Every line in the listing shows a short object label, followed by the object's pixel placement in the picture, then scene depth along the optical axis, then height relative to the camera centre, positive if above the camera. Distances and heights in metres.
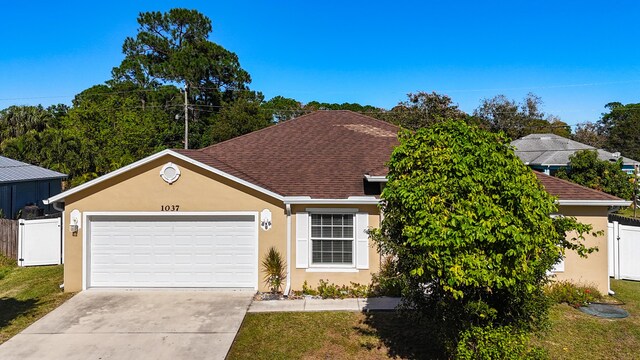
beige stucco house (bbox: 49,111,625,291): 11.07 -1.08
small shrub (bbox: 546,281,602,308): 10.00 -2.64
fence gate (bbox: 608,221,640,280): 11.92 -1.86
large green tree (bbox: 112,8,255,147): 45.47 +14.24
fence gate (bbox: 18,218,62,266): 13.57 -1.90
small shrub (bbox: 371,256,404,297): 10.54 -2.66
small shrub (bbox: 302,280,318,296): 10.95 -2.79
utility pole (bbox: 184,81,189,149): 31.75 +4.91
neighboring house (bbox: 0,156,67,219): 19.78 +0.10
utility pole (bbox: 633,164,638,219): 23.34 +0.14
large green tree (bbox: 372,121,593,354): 5.50 -0.57
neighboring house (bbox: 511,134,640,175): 29.16 +2.96
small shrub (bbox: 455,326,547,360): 5.67 -2.23
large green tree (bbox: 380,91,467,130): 33.56 +6.76
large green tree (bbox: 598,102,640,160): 50.56 +6.76
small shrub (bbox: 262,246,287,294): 10.97 -2.23
